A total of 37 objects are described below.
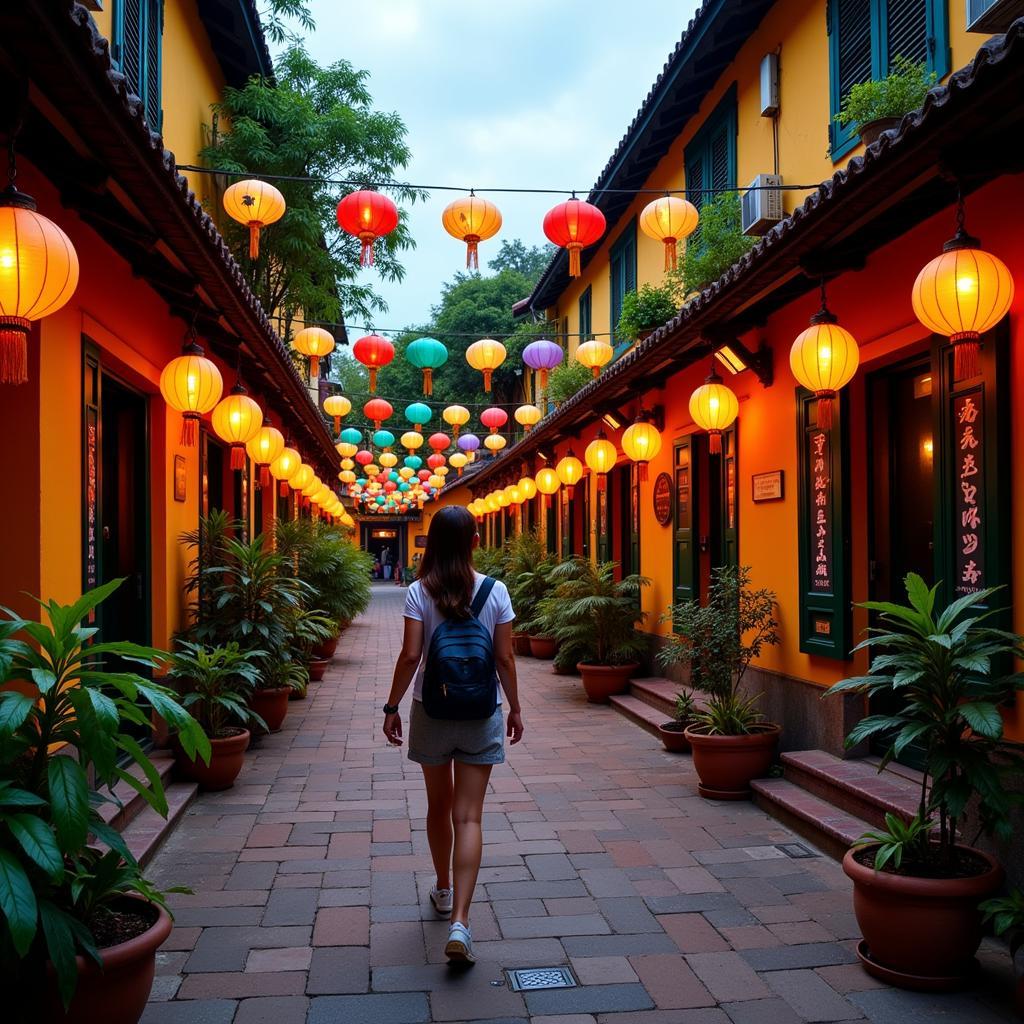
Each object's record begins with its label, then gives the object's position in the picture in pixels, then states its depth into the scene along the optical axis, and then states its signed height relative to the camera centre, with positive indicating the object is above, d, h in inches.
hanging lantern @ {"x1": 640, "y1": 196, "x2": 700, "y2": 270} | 324.2 +107.3
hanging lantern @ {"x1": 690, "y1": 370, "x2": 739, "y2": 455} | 286.0 +35.1
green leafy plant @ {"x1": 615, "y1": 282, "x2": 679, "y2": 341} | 408.5 +93.6
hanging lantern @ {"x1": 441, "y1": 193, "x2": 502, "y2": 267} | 332.2 +110.1
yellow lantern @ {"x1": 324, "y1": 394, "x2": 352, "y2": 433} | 687.7 +87.5
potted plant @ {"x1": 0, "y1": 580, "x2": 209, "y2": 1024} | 104.7 -38.7
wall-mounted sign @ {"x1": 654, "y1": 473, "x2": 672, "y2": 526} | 397.7 +8.2
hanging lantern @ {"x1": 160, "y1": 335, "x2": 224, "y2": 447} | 244.2 +36.9
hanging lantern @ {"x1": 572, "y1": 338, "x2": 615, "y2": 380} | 489.1 +88.8
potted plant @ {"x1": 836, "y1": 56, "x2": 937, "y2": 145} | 236.7 +110.5
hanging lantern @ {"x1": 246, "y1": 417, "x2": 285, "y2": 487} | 384.0 +31.7
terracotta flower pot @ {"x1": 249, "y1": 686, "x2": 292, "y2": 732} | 335.3 -68.2
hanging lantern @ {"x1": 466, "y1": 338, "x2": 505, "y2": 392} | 504.7 +91.8
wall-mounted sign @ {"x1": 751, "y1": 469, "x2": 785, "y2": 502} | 281.7 +9.9
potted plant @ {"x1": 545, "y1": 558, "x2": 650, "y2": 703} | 402.9 -48.1
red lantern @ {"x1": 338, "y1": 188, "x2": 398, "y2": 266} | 319.3 +107.9
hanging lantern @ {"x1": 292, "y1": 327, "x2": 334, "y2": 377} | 509.7 +100.7
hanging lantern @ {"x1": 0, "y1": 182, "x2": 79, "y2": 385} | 134.6 +37.7
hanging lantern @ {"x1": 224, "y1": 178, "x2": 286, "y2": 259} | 331.9 +116.6
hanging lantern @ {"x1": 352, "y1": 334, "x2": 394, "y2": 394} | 497.4 +93.5
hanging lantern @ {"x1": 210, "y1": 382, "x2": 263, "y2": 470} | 307.9 +34.6
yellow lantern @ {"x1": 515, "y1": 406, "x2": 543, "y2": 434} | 653.3 +75.3
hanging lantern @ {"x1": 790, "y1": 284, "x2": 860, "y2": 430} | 213.6 +37.7
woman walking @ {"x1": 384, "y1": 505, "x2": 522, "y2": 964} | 152.9 -28.2
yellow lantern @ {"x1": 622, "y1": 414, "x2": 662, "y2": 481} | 359.3 +30.5
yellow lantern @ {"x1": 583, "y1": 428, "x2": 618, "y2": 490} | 426.3 +29.8
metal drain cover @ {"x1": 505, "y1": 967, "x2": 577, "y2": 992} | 144.6 -74.2
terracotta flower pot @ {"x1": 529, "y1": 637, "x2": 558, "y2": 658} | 567.2 -80.5
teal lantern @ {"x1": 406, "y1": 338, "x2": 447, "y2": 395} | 486.9 +89.7
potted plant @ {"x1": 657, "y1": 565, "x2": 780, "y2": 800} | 250.5 -45.9
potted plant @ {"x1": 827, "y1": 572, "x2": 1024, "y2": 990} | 141.1 -46.3
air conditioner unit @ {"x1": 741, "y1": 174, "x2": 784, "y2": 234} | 318.7 +110.3
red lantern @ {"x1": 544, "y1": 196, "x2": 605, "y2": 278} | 337.4 +110.1
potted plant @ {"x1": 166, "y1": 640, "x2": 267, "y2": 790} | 259.4 -54.0
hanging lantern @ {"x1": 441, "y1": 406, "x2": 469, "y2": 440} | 725.3 +83.8
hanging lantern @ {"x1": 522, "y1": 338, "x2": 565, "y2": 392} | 550.6 +99.8
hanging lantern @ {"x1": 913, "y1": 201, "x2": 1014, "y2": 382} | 160.4 +39.6
